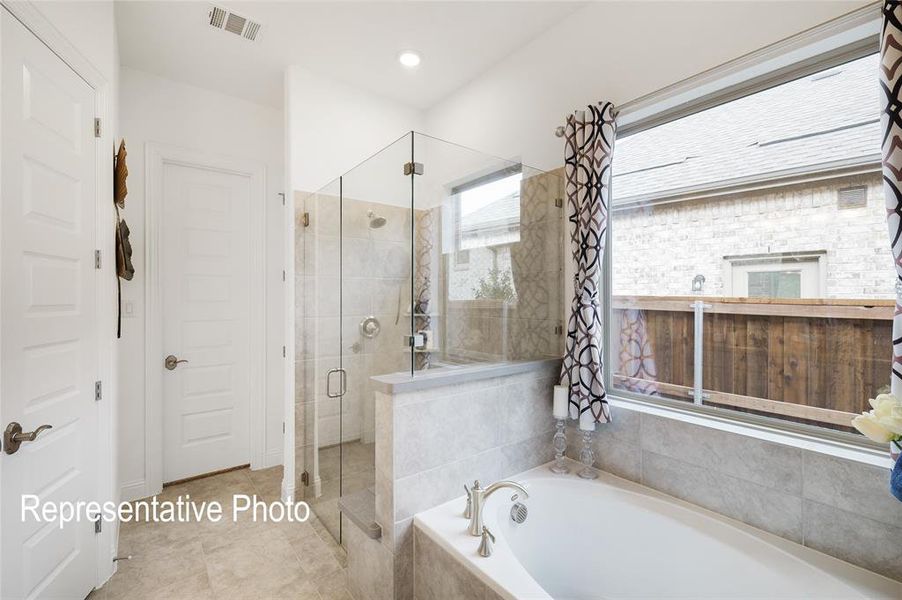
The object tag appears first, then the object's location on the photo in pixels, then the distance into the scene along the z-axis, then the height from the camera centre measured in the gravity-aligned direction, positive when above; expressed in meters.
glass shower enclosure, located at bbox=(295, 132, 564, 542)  1.79 +0.09
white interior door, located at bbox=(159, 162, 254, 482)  2.79 -0.15
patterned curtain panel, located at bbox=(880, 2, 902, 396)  1.11 +0.48
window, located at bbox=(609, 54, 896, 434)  1.34 +0.16
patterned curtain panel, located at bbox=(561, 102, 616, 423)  1.81 +0.28
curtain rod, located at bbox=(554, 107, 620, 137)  2.01 +0.84
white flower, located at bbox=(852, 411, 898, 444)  0.99 -0.34
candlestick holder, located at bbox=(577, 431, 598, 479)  1.88 -0.78
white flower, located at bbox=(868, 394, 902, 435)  0.97 -0.29
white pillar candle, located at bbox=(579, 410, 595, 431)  1.86 -0.59
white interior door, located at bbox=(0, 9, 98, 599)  1.36 -0.05
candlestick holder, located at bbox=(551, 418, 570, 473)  1.98 -0.75
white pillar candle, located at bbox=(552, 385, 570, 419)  1.92 -0.51
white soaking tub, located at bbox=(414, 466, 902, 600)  1.23 -0.92
